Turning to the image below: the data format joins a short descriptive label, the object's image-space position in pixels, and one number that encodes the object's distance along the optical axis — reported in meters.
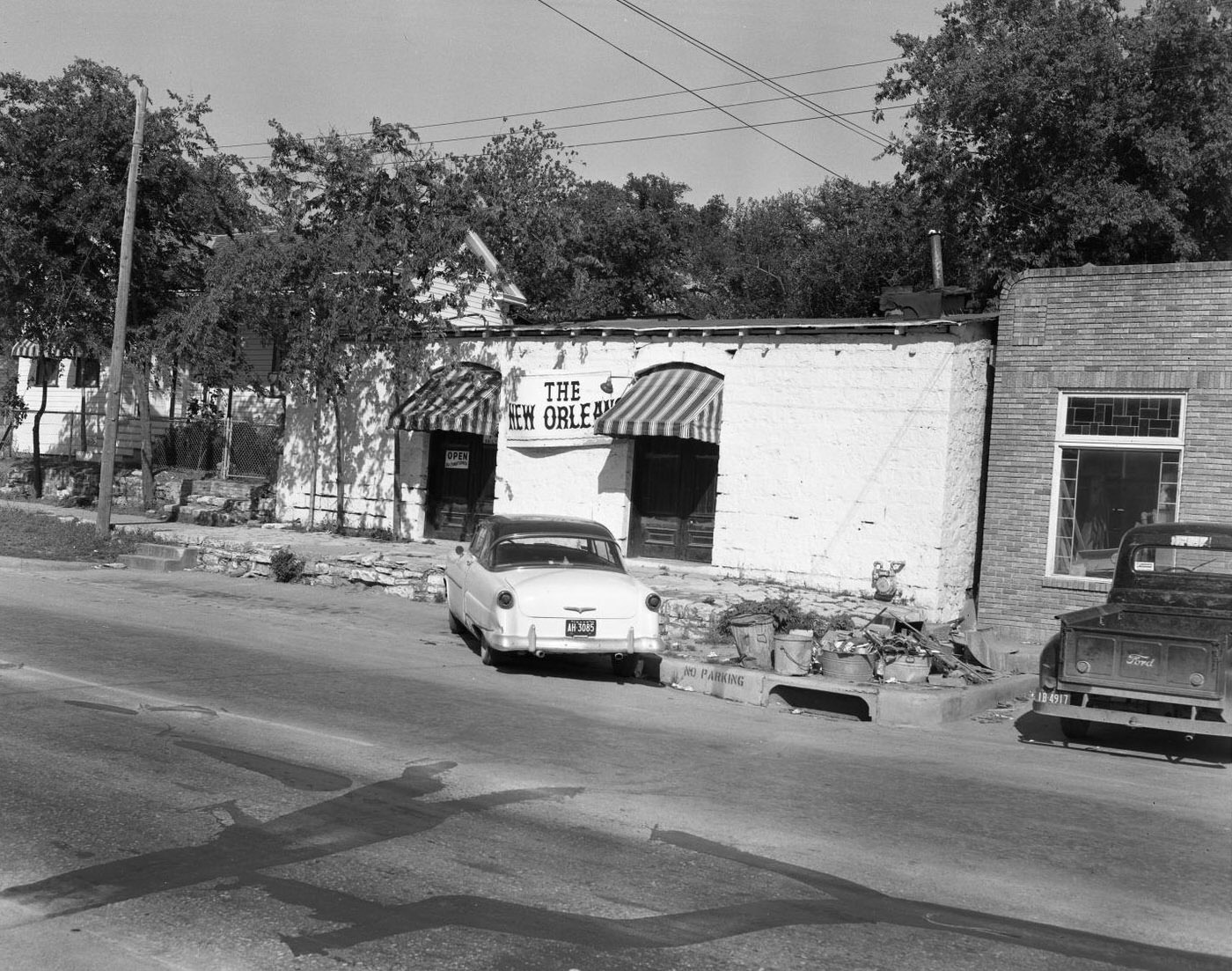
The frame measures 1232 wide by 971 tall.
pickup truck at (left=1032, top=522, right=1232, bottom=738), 9.76
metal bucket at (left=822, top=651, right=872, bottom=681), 12.34
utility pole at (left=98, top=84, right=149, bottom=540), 21.84
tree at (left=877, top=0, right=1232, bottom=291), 26.00
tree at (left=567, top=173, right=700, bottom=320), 48.56
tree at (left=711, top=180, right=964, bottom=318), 37.75
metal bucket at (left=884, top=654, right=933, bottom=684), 12.55
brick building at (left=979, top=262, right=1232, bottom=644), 15.25
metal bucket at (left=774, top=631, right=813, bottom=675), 12.71
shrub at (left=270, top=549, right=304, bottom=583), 19.88
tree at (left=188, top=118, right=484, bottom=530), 22.14
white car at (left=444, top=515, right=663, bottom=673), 12.20
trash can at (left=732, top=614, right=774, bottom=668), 13.45
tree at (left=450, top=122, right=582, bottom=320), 23.88
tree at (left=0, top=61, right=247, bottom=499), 25.06
